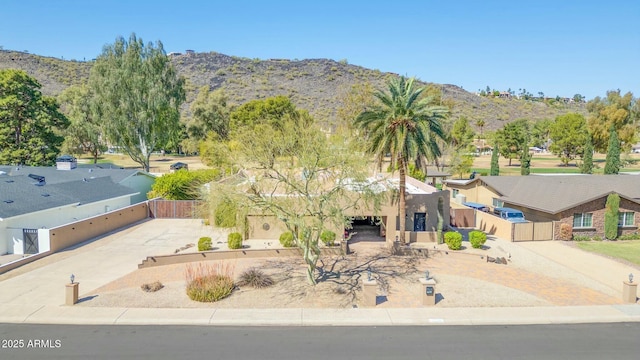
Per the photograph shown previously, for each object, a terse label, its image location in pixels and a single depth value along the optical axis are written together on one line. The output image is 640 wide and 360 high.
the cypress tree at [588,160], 58.50
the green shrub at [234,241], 24.42
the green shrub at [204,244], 24.00
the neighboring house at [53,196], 23.66
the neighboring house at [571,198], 29.03
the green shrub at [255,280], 18.11
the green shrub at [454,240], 25.16
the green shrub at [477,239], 25.61
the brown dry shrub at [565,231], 28.38
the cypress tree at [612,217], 28.69
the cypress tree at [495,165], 56.50
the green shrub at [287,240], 24.21
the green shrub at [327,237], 24.14
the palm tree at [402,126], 25.00
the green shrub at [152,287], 17.52
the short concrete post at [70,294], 15.74
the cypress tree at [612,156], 52.75
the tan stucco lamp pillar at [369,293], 16.09
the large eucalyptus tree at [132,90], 46.41
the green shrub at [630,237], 29.31
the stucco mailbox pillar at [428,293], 16.25
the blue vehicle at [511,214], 31.84
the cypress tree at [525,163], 55.25
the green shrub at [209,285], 16.41
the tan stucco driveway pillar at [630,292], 16.66
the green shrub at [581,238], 28.83
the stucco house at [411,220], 27.34
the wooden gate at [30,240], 23.44
